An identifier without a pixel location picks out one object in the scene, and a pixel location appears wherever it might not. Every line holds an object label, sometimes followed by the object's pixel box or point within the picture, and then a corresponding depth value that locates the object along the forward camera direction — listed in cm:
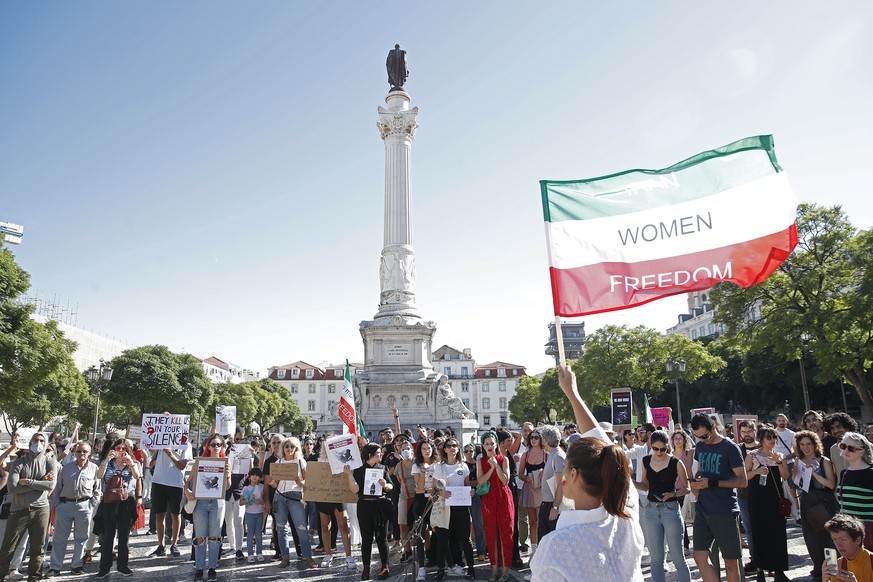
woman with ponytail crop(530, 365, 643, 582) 274
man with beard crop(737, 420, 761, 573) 922
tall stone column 3694
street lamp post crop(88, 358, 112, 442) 2445
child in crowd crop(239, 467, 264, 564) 1118
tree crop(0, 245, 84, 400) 2547
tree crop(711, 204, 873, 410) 2688
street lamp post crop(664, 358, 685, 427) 2780
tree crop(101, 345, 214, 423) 4838
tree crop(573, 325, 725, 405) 4859
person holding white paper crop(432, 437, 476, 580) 927
